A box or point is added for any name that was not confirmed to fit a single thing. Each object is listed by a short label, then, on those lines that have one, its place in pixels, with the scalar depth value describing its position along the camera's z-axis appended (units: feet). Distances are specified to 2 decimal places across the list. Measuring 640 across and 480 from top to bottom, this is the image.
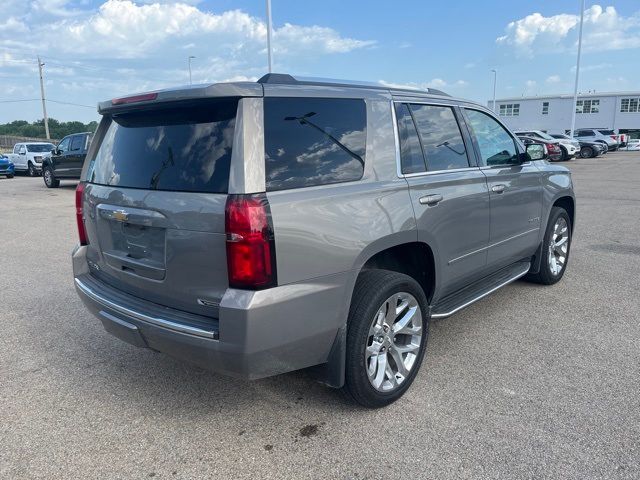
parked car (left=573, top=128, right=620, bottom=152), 125.79
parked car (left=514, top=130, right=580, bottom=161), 91.96
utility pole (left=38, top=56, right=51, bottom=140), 156.23
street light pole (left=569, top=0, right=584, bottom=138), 132.57
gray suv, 8.30
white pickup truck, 81.35
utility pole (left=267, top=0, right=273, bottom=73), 62.54
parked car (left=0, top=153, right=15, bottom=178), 76.74
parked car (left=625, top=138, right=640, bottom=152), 146.10
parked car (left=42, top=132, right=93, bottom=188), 55.31
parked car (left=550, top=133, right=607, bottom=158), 108.05
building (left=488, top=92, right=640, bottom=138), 199.11
